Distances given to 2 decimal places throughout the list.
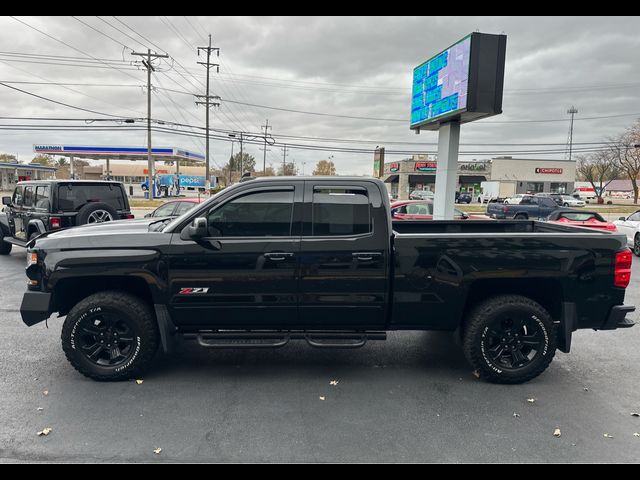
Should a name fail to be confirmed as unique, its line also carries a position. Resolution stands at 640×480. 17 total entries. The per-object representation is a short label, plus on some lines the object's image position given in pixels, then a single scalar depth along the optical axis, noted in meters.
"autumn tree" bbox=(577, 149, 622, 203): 55.44
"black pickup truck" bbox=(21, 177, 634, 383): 3.84
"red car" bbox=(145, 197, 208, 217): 11.44
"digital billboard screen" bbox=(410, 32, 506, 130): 11.46
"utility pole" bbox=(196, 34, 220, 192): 32.88
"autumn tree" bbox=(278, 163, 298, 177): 109.68
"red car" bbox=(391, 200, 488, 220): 13.53
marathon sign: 45.91
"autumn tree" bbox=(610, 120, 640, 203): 47.08
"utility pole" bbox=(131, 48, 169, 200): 31.61
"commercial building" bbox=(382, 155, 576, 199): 57.88
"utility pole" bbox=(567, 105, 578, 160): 85.78
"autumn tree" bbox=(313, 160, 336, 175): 109.31
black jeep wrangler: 8.84
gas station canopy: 46.53
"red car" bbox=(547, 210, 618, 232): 13.16
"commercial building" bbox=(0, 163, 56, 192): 54.72
